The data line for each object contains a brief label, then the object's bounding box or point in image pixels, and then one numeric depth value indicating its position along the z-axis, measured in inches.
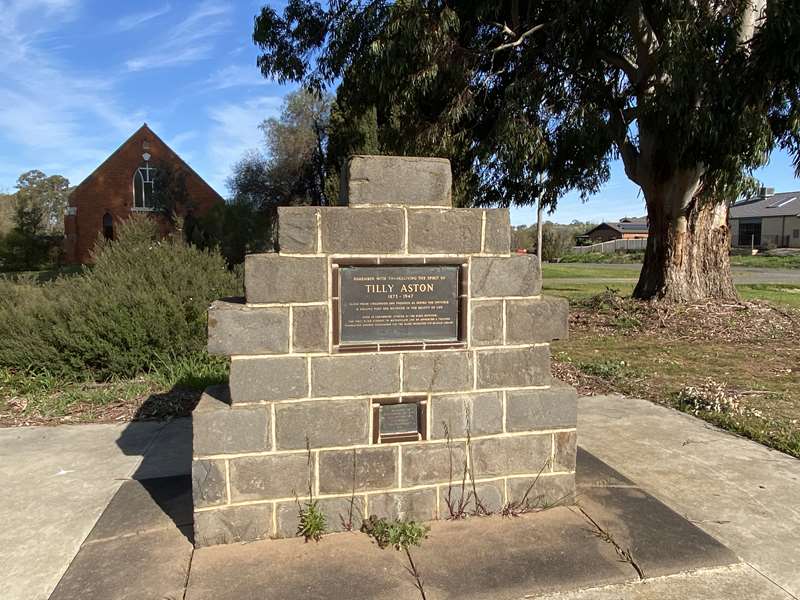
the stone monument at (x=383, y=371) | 114.5
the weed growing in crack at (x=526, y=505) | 128.2
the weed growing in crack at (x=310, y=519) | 116.8
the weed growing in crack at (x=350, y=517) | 120.6
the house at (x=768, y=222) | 2295.8
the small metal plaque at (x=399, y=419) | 122.8
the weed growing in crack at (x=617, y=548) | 105.6
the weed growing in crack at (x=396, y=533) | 114.2
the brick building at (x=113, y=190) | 1362.0
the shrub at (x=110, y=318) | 242.4
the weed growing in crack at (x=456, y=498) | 125.6
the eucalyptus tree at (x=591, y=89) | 322.7
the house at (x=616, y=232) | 3132.4
